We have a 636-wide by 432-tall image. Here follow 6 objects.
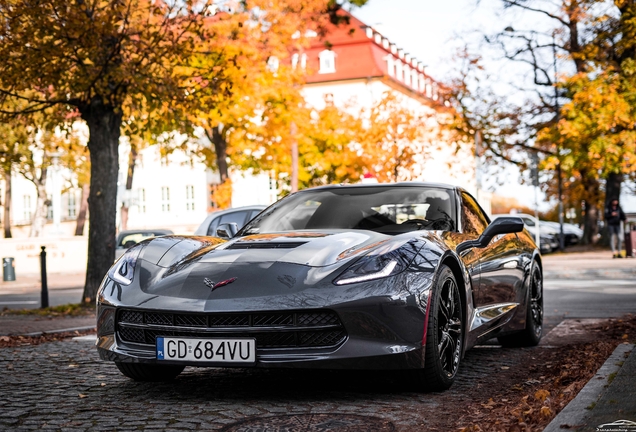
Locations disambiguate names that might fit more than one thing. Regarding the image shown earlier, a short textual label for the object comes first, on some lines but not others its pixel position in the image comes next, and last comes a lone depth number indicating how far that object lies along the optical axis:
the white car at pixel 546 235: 36.59
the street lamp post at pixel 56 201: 38.92
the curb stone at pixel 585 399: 3.70
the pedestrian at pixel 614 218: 25.94
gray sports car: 4.75
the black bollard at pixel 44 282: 14.95
